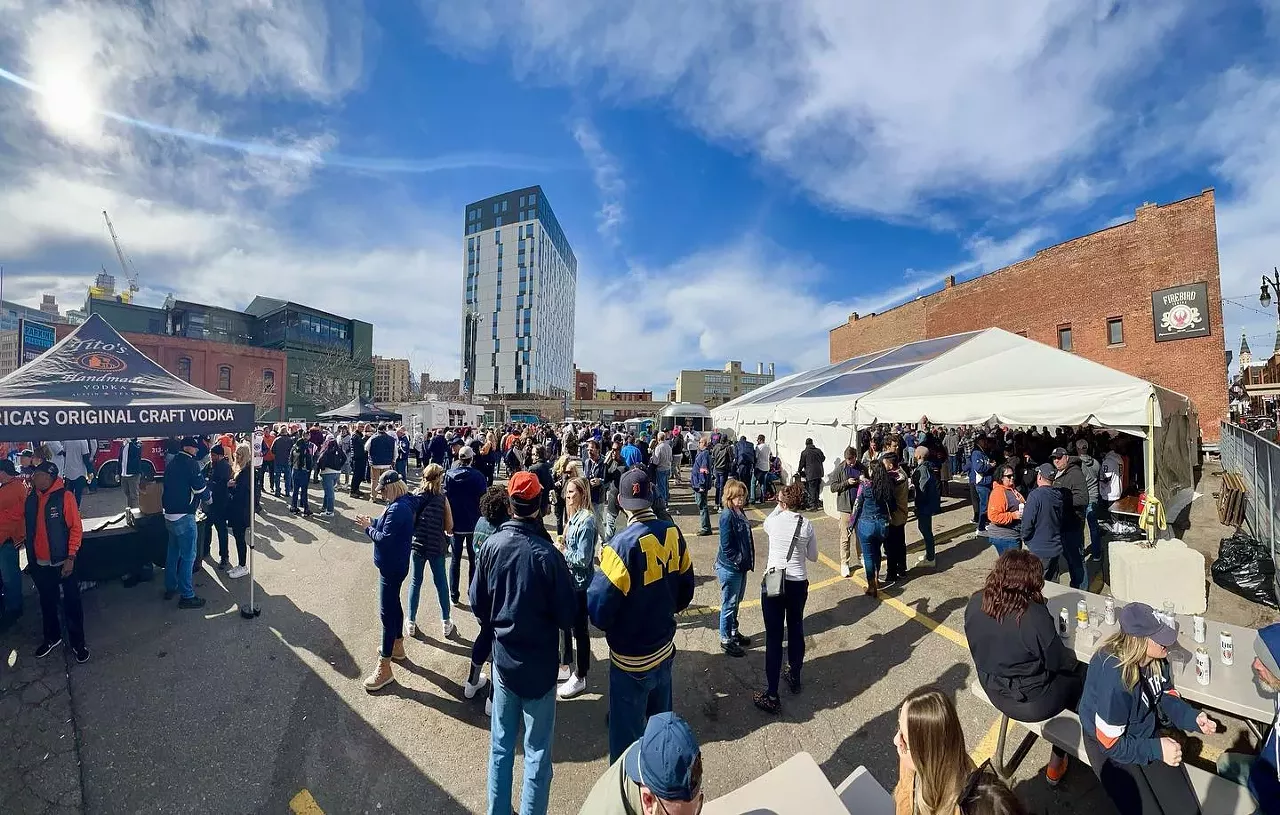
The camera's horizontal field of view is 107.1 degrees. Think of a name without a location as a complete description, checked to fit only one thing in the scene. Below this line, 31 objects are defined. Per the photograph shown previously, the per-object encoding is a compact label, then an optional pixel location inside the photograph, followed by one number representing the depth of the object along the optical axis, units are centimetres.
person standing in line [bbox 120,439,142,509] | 705
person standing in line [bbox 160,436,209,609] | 558
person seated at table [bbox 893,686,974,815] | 188
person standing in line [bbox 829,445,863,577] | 671
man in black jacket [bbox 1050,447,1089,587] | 598
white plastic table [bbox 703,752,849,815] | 194
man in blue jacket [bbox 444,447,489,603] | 568
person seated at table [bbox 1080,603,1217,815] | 238
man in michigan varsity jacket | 281
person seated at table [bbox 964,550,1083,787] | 296
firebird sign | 1986
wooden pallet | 895
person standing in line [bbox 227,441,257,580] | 679
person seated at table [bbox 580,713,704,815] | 147
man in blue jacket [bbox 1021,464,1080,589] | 541
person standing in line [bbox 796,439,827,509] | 1086
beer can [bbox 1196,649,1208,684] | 304
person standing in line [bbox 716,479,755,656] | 443
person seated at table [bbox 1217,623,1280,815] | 234
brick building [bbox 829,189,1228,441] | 1984
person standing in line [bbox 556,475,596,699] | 407
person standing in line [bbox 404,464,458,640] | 479
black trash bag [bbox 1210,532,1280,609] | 570
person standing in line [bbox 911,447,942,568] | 706
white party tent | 653
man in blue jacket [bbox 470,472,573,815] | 263
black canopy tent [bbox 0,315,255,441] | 479
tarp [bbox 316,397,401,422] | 1848
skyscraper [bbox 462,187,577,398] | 8081
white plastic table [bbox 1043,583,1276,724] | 282
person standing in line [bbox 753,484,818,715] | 388
